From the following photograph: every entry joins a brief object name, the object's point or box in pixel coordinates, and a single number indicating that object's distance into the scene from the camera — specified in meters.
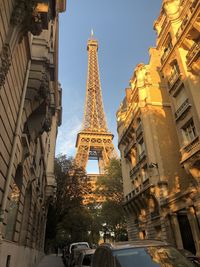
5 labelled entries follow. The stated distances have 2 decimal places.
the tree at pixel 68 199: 30.11
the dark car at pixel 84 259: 9.87
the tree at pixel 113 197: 37.06
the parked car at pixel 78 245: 22.52
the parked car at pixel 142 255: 4.34
